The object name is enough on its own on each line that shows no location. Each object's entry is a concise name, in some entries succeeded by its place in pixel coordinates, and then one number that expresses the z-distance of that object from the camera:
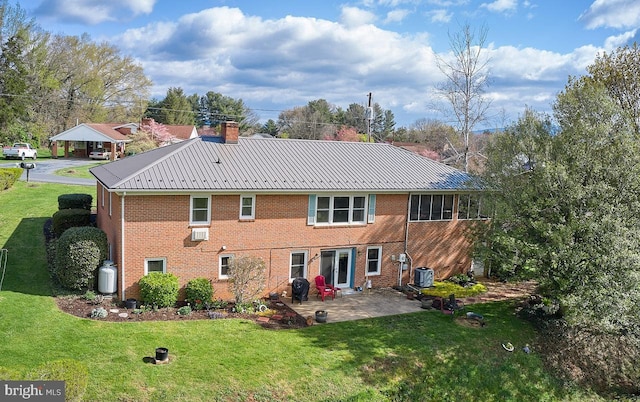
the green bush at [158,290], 18.03
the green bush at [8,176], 34.12
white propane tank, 18.25
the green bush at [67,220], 25.28
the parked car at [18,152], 51.09
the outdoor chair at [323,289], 21.30
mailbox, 38.35
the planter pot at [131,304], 17.86
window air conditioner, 19.12
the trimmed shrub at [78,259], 18.23
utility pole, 37.09
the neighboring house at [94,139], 55.44
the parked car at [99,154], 55.97
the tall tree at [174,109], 87.06
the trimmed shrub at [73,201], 28.81
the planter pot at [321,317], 18.50
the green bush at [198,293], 18.84
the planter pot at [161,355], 14.14
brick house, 18.73
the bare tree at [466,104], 33.62
